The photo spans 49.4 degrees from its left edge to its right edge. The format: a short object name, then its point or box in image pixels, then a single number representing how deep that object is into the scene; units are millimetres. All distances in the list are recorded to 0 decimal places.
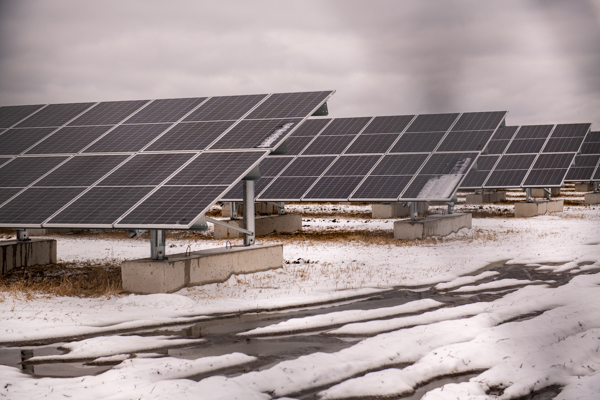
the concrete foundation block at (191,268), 13633
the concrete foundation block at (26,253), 17734
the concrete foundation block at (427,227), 24125
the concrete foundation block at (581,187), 74125
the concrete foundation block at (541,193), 60219
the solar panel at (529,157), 36750
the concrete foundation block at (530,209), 36375
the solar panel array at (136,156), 13914
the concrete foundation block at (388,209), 38619
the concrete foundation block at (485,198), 51906
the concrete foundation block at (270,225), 27234
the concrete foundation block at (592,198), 49219
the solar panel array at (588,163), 51197
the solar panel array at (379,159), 24750
